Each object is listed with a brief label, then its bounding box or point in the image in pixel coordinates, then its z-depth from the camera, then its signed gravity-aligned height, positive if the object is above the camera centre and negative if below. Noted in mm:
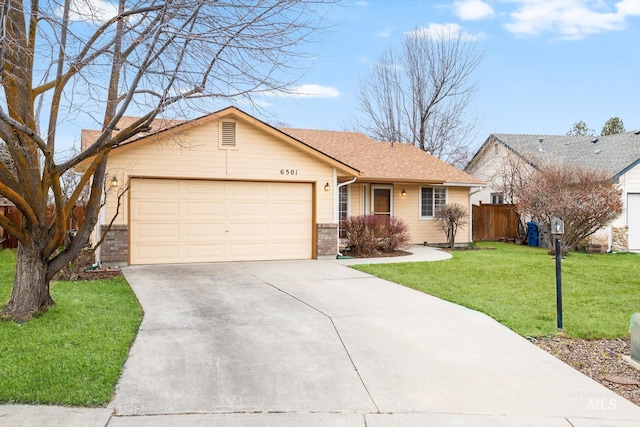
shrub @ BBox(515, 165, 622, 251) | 15125 +476
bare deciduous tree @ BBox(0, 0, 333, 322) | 5977 +1898
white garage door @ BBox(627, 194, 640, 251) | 18156 -200
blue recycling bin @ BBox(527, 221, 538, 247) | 19844 -768
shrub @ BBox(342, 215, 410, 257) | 14727 -574
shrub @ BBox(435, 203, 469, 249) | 17234 -125
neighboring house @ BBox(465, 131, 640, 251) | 18047 +2424
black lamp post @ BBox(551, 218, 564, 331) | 6477 -645
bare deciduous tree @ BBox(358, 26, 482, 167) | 28125 +7295
